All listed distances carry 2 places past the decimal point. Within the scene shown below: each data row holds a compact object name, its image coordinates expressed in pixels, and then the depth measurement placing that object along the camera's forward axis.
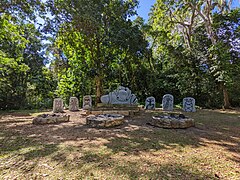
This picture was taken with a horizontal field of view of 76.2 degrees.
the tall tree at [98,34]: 6.49
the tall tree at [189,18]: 9.80
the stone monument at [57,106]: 7.86
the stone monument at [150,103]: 8.79
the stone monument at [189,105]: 8.16
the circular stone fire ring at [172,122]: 4.33
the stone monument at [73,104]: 8.56
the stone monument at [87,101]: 8.90
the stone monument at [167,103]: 8.42
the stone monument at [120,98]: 7.15
